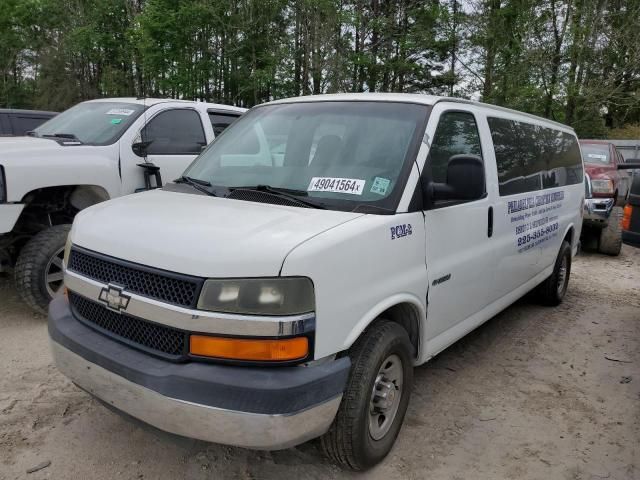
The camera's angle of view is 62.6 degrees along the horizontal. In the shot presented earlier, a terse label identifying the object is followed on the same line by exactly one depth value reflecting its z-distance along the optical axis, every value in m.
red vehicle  8.68
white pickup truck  4.61
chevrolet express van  2.15
